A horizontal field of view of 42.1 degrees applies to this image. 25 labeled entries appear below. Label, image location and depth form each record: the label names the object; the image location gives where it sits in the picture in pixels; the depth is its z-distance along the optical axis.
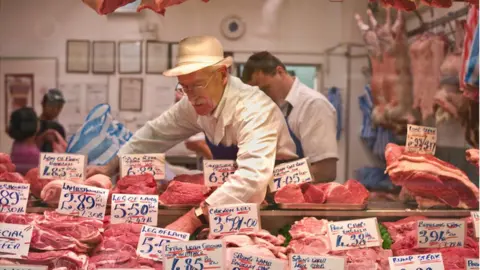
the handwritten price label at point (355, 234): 2.81
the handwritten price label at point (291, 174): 3.18
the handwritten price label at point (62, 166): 3.10
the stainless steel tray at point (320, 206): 3.08
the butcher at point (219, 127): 2.93
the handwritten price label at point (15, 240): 2.62
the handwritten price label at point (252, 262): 2.53
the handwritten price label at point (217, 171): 3.15
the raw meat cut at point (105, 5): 2.58
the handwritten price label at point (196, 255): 2.46
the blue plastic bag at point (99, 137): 3.38
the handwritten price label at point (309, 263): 2.56
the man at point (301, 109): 3.42
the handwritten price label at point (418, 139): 3.27
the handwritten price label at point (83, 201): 2.88
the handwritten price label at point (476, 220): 2.95
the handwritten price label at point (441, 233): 2.93
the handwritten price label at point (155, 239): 2.73
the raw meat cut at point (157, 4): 2.59
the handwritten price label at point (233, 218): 2.81
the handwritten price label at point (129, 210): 2.90
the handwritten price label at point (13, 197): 2.86
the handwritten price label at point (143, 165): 3.21
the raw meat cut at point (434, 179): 3.17
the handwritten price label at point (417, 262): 2.65
